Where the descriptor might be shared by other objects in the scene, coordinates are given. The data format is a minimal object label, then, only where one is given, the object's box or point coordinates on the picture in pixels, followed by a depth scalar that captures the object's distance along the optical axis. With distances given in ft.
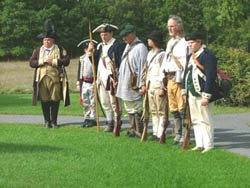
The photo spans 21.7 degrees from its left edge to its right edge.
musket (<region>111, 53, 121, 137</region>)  42.98
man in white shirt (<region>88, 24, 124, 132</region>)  44.83
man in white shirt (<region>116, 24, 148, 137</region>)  41.83
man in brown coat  48.73
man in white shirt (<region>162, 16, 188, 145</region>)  37.45
